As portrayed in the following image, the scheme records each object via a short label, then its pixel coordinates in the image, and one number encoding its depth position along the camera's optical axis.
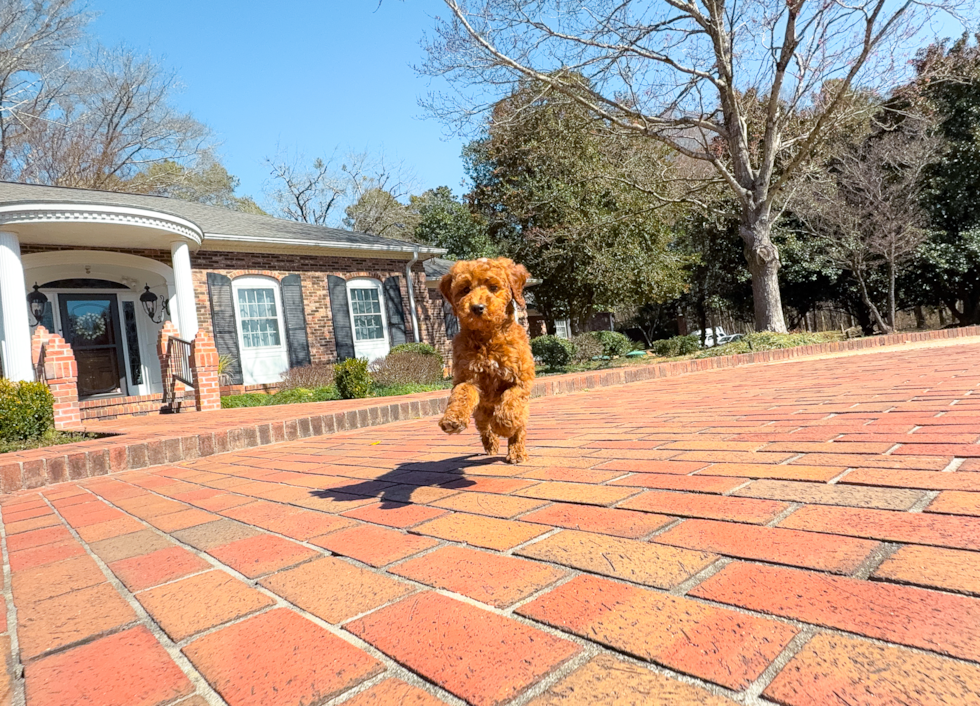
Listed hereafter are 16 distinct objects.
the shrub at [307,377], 13.17
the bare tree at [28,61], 20.20
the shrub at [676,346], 15.23
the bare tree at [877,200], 17.61
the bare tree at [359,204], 31.02
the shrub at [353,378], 9.37
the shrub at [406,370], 12.12
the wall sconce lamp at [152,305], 12.74
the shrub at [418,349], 13.38
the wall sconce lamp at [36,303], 11.24
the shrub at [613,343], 17.70
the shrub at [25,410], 5.80
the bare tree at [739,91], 11.95
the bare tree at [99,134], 22.98
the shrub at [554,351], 14.34
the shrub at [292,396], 10.47
